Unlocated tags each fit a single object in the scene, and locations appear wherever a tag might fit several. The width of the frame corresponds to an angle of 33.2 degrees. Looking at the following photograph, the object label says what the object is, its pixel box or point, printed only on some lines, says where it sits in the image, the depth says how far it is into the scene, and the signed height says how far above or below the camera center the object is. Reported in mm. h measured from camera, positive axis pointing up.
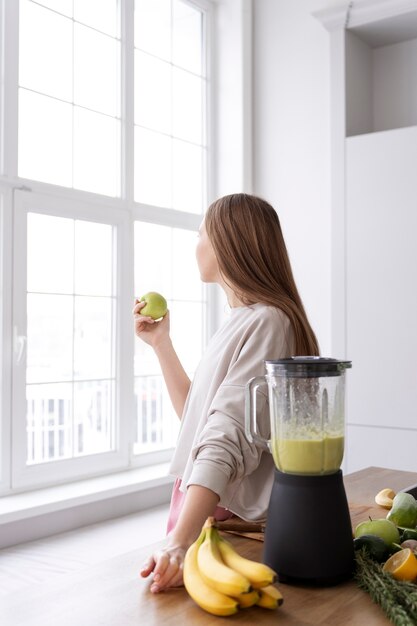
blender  995 -225
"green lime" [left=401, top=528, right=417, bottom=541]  1159 -355
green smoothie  1011 -195
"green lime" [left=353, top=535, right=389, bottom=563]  1083 -351
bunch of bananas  893 -340
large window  3045 +505
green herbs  878 -363
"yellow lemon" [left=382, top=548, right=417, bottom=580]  995 -354
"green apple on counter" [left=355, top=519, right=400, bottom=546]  1120 -340
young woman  1149 -76
